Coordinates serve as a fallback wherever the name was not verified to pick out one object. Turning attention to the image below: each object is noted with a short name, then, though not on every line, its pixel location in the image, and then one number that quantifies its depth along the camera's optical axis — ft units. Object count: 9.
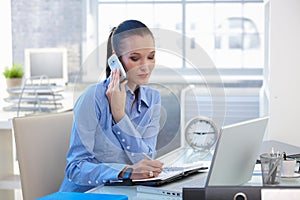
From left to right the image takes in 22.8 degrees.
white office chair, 9.81
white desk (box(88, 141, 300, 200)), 8.42
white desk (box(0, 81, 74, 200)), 14.37
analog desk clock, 9.57
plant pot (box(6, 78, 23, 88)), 21.92
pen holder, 8.20
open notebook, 8.73
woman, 8.84
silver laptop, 7.39
